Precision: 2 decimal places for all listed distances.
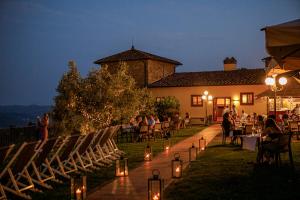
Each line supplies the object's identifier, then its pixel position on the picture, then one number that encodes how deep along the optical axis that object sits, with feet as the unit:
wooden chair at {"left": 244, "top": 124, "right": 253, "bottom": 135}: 50.08
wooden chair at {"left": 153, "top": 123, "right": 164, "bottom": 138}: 64.54
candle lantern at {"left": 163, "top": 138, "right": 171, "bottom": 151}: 48.45
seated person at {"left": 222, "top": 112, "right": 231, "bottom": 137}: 54.24
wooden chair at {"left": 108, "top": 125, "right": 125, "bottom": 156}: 42.42
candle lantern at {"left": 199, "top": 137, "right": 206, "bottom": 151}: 48.21
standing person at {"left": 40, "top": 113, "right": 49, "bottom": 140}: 57.36
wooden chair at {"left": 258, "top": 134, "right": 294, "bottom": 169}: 30.55
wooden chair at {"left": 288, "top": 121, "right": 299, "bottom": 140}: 57.33
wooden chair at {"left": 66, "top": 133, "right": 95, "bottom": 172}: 32.50
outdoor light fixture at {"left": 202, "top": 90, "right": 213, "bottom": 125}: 111.75
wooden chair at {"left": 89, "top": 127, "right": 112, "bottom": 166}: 35.96
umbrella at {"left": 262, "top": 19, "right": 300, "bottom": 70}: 17.63
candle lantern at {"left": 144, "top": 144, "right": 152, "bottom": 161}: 38.91
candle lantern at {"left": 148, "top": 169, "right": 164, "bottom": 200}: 20.36
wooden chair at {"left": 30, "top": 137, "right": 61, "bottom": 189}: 26.17
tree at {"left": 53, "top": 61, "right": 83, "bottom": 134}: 69.46
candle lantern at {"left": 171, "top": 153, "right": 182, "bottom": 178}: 29.22
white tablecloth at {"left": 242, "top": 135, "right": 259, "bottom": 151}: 41.62
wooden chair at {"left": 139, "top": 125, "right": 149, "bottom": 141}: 59.88
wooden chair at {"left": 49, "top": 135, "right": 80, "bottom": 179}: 29.73
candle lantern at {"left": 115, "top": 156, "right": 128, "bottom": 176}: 30.12
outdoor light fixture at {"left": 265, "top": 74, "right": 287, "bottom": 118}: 38.48
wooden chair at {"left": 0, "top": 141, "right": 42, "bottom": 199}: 23.37
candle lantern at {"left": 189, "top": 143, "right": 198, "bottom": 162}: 39.63
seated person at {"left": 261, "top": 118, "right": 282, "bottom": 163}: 33.50
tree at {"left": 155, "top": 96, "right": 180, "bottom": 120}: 107.34
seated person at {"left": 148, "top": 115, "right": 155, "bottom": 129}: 63.48
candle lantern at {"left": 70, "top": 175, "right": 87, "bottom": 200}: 20.94
